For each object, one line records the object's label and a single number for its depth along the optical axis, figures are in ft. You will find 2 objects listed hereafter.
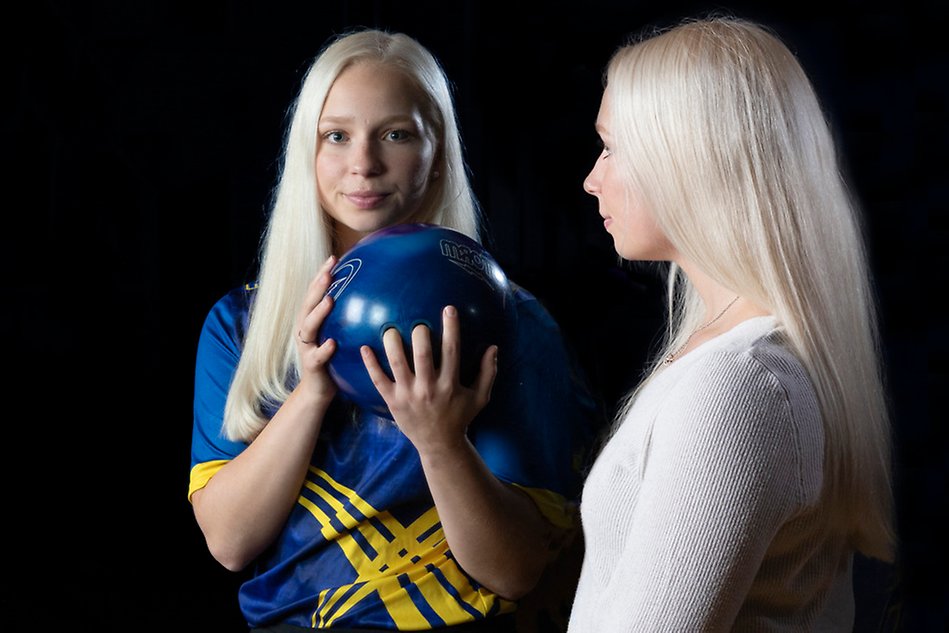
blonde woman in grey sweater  3.42
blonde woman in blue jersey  4.96
